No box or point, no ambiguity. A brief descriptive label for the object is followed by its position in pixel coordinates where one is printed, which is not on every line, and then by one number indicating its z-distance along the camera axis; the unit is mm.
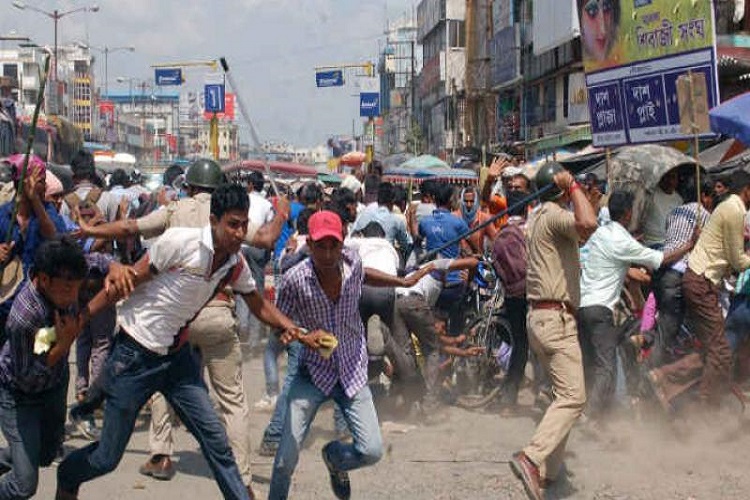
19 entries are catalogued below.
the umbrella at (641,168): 9797
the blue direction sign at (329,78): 41134
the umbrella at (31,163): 6223
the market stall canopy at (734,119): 9492
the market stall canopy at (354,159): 35569
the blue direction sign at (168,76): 41219
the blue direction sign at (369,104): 39781
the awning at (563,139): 28609
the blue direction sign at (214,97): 30038
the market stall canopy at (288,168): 30641
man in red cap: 5266
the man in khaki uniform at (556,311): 6152
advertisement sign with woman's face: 15094
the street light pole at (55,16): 50781
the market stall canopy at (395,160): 31867
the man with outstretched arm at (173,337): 5020
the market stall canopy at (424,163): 25500
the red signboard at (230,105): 82875
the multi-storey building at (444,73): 59000
